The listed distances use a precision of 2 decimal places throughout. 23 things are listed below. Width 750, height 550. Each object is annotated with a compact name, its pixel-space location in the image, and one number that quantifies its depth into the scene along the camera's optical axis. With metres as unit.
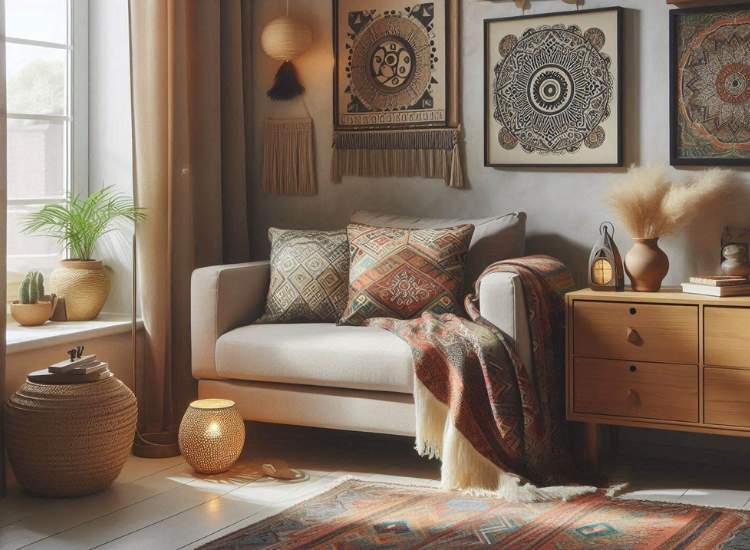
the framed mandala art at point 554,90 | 3.62
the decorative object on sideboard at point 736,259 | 3.29
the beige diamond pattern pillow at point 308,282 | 3.64
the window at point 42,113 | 3.71
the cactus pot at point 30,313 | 3.58
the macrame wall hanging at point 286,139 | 4.12
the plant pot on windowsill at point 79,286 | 3.73
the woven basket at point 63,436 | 2.98
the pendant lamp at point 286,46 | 4.08
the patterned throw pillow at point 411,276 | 3.49
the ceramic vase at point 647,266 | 3.24
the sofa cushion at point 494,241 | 3.61
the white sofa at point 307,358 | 3.14
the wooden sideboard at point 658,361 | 3.04
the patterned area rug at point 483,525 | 2.59
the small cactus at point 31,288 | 3.59
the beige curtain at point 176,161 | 3.73
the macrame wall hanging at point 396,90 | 3.93
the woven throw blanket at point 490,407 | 3.02
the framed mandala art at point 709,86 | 3.41
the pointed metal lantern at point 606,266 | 3.33
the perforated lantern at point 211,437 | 3.22
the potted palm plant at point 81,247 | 3.70
